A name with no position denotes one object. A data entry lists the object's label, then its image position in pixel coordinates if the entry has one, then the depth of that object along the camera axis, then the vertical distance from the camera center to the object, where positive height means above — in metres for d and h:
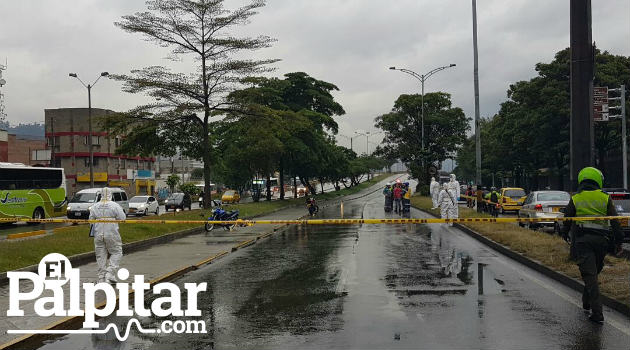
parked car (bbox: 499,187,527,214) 33.03 -1.24
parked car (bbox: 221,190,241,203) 61.14 -1.75
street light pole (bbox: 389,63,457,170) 51.72 +9.05
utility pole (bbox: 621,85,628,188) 34.10 +1.25
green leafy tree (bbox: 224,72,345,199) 51.75 +5.28
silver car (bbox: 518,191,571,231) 19.86 -0.98
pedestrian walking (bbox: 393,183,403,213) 32.57 -0.83
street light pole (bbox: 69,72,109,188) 42.28 +6.65
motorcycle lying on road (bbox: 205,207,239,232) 24.06 -1.47
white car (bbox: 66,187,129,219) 31.77 -1.07
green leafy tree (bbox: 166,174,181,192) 82.75 -0.03
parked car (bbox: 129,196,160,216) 40.06 -1.64
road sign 21.64 +2.84
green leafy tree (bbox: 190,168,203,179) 137.95 +1.65
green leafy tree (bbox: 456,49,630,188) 42.81 +4.35
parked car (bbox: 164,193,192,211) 45.53 -1.57
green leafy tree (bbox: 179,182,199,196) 77.12 -1.07
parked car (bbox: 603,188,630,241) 16.03 -0.75
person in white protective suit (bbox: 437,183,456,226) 22.78 -0.90
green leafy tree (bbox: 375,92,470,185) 76.06 +6.50
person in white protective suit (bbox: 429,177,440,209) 26.48 -0.56
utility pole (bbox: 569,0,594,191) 12.34 +1.88
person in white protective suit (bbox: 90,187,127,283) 10.68 -1.03
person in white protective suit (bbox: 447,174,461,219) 22.72 -0.53
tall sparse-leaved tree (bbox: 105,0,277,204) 30.83 +4.90
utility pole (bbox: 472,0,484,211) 28.89 +3.92
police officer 7.84 -0.75
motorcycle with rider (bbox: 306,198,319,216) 33.16 -1.50
